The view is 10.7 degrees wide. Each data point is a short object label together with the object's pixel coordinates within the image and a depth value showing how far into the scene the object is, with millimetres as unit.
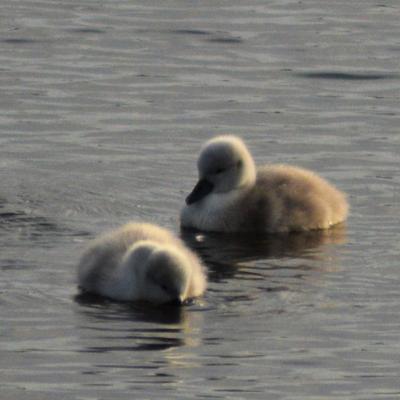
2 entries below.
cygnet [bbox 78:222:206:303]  12055
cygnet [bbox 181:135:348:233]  14406
